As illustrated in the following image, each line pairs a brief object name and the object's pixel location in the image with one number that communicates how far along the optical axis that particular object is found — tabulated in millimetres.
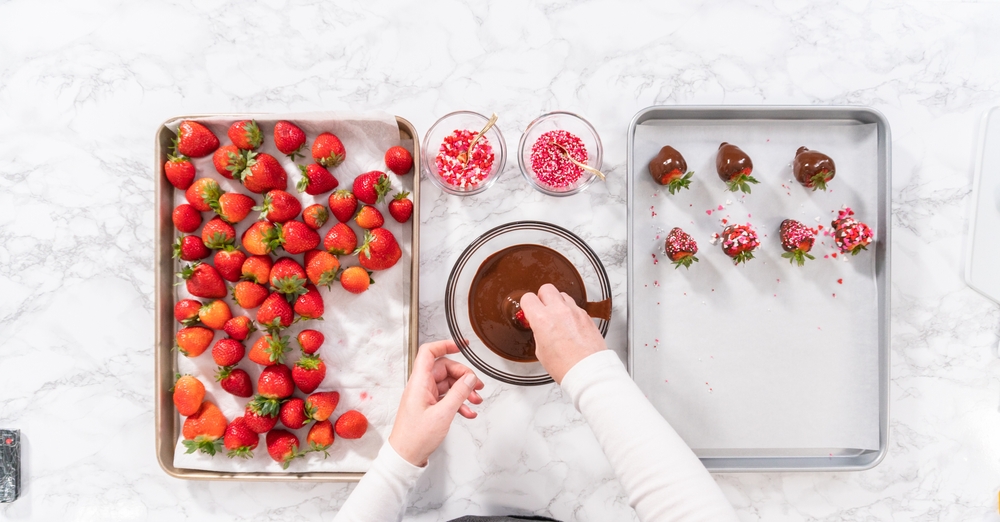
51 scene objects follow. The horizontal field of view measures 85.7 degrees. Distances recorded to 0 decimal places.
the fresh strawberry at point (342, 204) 949
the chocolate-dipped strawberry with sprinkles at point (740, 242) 933
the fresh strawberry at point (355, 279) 946
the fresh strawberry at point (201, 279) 955
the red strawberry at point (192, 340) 953
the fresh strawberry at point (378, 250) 933
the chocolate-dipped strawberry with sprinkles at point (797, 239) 942
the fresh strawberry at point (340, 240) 949
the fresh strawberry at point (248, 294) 954
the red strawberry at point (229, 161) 946
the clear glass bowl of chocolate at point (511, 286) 906
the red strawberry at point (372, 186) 940
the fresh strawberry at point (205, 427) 963
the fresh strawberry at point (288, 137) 947
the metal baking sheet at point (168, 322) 962
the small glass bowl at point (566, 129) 990
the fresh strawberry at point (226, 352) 953
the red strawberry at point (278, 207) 940
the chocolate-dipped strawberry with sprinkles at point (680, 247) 938
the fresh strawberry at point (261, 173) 938
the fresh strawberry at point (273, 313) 950
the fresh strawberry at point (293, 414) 960
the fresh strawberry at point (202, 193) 949
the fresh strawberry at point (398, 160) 944
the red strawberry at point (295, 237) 941
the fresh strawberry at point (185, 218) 959
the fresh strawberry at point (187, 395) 959
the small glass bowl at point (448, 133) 986
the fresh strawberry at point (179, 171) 956
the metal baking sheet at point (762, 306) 989
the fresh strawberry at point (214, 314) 962
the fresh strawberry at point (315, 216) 949
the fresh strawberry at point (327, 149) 951
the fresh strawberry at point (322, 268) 944
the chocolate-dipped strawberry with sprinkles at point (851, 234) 938
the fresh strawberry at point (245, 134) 949
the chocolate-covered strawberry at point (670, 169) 941
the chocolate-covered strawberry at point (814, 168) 932
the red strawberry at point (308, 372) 951
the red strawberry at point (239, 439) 960
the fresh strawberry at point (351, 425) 951
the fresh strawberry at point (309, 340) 954
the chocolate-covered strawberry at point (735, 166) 933
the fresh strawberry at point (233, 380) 964
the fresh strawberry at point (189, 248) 958
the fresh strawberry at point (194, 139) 949
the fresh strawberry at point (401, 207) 952
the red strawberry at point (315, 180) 944
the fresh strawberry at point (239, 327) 958
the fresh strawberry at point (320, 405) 951
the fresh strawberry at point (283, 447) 959
